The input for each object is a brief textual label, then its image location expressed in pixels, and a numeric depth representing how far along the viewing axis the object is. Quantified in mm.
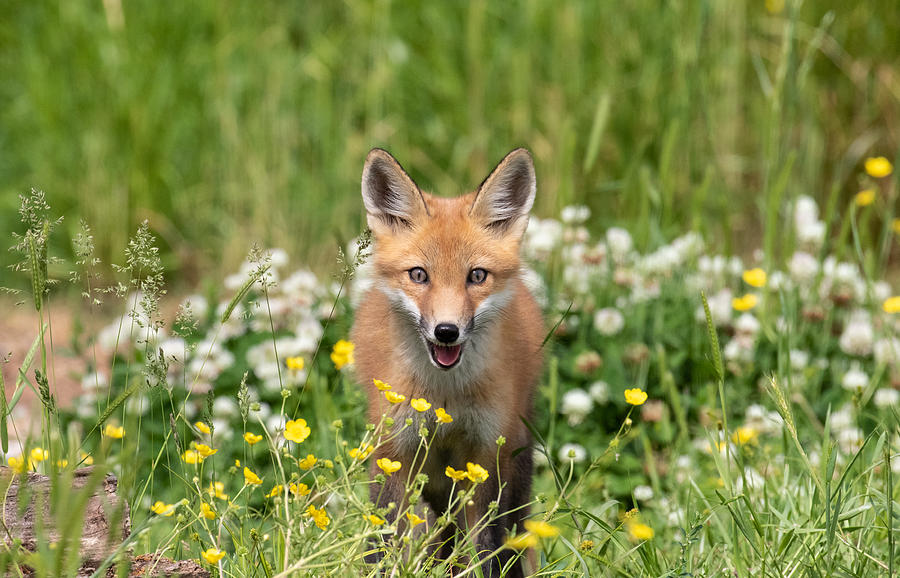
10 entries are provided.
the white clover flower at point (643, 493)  8175
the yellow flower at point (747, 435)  8023
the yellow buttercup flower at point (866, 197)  10797
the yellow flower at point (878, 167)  11109
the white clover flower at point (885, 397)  9516
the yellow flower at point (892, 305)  9732
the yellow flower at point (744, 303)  9727
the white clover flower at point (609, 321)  10734
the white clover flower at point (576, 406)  9727
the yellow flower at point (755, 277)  9680
